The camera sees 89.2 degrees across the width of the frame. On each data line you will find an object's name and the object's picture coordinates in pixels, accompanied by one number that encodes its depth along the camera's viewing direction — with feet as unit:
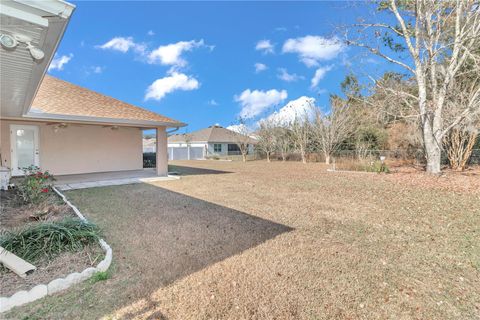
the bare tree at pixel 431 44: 32.99
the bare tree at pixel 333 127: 59.77
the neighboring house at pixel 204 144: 99.09
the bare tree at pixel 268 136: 78.24
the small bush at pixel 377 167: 39.34
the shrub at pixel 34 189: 18.37
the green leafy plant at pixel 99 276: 9.00
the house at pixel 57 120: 10.74
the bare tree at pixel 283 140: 75.80
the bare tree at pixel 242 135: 83.42
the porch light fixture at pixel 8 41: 8.62
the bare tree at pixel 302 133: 67.97
